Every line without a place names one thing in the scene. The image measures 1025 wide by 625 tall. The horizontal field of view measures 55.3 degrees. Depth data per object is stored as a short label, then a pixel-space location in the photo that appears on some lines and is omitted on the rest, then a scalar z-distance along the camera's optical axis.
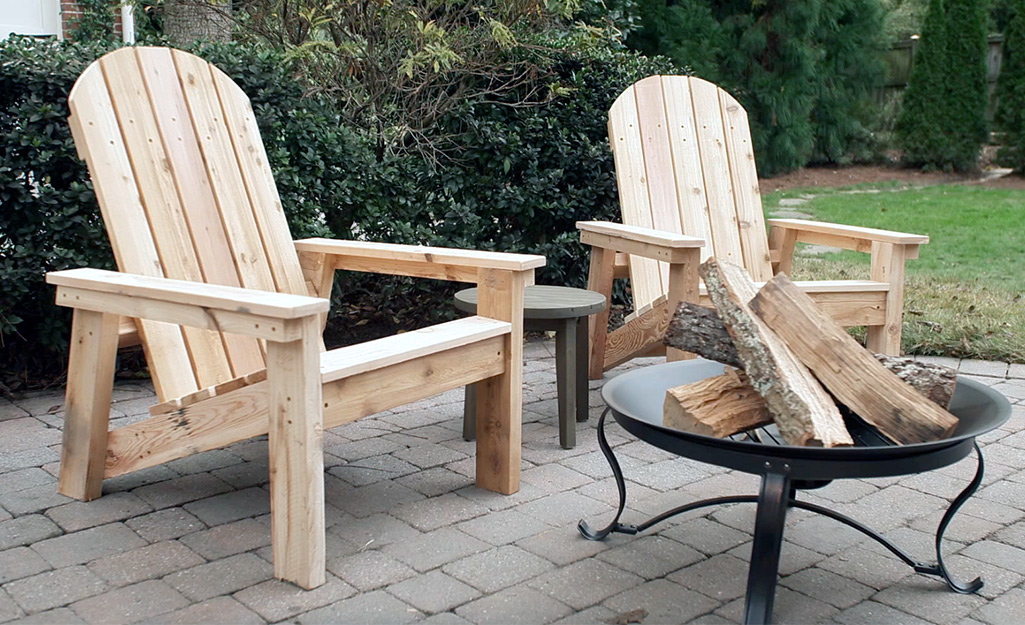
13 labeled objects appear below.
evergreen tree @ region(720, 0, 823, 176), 9.47
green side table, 2.86
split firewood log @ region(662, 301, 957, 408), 2.01
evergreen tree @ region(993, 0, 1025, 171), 10.09
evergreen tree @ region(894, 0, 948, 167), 10.30
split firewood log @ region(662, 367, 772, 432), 1.95
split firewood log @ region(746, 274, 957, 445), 1.88
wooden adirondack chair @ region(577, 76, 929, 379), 3.20
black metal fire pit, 1.71
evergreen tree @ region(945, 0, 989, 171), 10.18
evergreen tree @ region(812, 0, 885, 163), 10.01
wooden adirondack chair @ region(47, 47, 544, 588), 1.97
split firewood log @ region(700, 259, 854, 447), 1.80
